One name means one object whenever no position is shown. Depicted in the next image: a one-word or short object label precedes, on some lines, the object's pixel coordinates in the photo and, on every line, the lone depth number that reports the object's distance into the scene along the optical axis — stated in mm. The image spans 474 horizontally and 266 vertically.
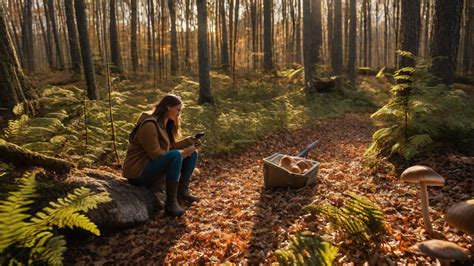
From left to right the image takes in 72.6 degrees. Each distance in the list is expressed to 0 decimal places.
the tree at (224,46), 22875
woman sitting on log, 4570
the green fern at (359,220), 3311
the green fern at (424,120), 5223
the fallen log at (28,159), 3971
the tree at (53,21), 21066
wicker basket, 5395
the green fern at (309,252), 2576
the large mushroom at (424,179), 3109
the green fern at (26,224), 2139
